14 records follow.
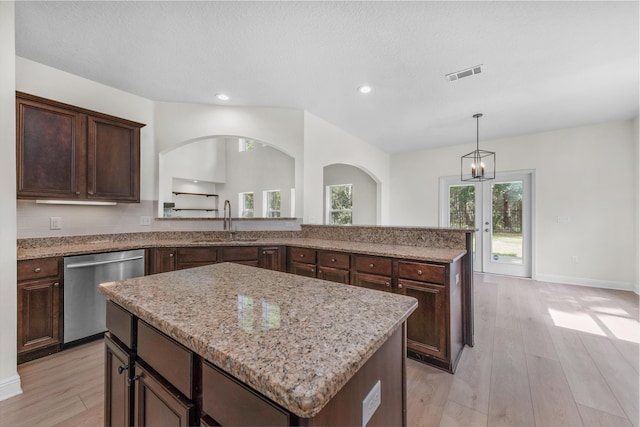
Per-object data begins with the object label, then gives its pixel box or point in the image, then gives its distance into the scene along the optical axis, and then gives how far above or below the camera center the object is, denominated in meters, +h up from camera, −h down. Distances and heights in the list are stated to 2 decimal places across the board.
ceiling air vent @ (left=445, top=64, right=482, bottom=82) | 2.72 +1.49
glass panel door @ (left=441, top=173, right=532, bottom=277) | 5.02 -0.10
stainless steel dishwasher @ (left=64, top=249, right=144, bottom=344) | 2.30 -0.66
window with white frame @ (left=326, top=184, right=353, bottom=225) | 6.87 +0.26
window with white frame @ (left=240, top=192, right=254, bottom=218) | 7.83 +0.29
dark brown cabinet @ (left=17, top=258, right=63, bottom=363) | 2.09 -0.77
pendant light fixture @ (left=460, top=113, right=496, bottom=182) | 4.99 +1.00
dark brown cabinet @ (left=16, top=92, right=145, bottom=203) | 2.33 +0.59
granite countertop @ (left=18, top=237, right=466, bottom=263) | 2.19 -0.34
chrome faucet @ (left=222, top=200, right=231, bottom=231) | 3.67 -0.13
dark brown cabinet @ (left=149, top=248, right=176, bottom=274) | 2.84 -0.50
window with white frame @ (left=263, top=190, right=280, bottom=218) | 7.27 +0.29
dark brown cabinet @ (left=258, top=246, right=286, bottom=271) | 3.16 -0.52
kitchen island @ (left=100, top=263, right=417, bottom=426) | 0.55 -0.33
